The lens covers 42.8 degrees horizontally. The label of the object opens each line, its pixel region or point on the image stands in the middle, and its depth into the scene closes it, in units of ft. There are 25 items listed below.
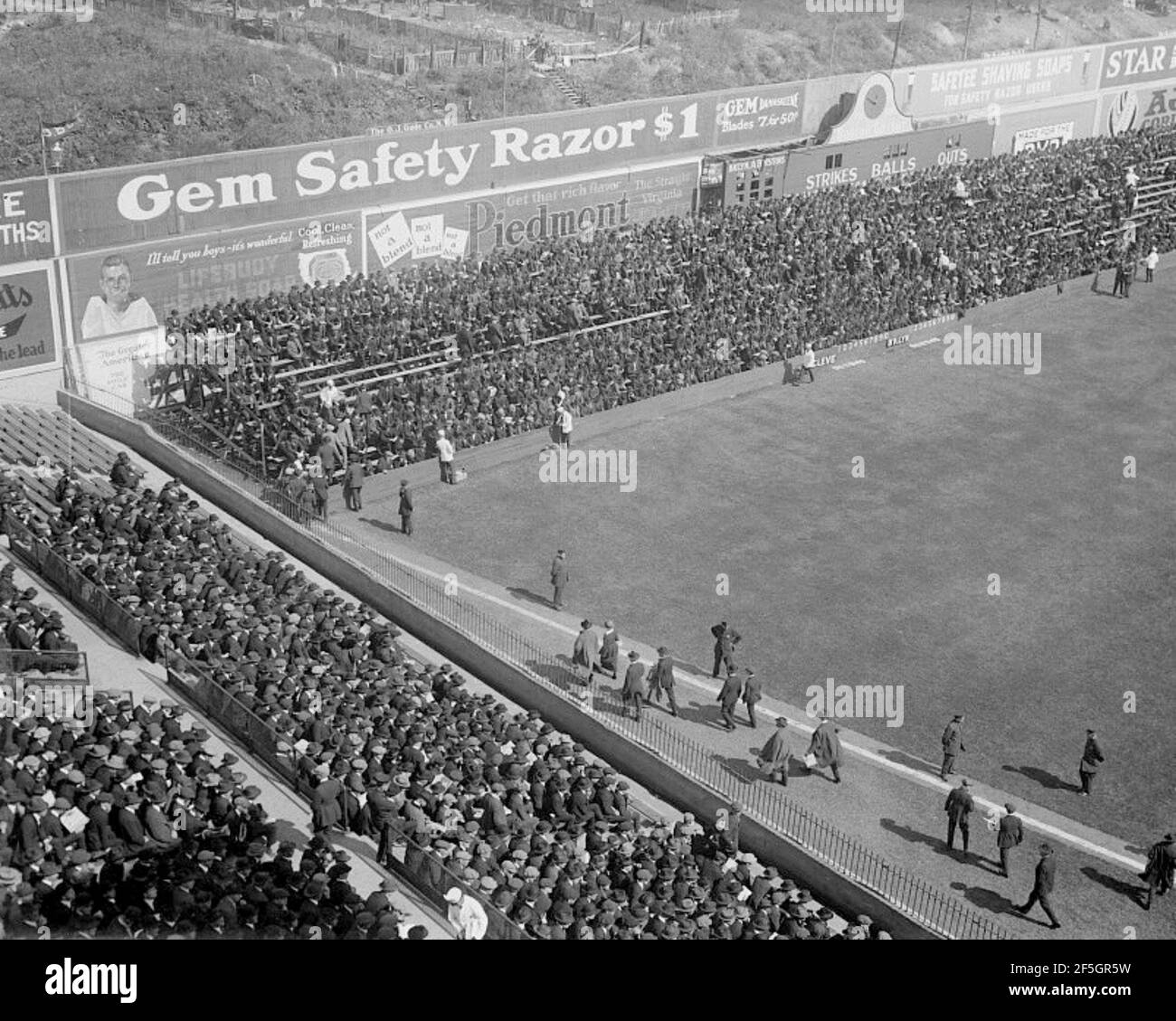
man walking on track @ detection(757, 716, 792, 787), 73.97
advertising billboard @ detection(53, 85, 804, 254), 113.60
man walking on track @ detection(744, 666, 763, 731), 79.51
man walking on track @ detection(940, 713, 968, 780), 75.15
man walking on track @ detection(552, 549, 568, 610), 90.84
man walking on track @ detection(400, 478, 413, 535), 98.94
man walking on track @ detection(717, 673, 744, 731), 79.20
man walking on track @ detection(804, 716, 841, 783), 74.90
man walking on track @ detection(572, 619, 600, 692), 81.71
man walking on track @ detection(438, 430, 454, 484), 106.42
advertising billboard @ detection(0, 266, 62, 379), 107.14
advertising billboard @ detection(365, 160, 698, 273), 131.23
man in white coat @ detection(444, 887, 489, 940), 55.62
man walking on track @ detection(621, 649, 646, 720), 78.69
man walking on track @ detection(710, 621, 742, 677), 84.58
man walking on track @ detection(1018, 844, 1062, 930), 64.80
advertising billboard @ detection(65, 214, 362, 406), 111.24
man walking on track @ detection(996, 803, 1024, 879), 67.72
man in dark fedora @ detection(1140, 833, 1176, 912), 66.74
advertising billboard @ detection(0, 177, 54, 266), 105.60
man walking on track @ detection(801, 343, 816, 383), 131.54
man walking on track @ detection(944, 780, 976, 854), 69.41
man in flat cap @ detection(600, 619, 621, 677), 82.38
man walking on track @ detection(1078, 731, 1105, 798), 75.00
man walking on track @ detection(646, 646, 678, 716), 79.61
